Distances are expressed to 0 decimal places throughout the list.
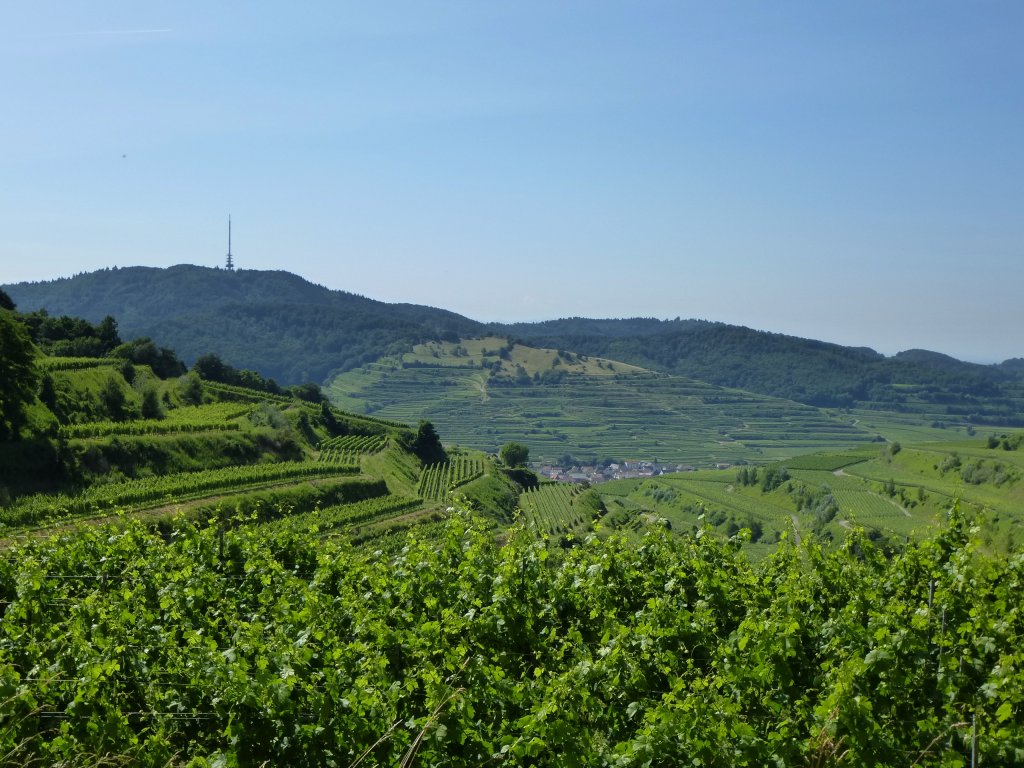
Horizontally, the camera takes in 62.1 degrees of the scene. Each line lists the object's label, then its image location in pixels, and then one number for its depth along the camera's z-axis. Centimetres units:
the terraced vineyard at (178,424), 4888
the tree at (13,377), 4344
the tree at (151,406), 5959
